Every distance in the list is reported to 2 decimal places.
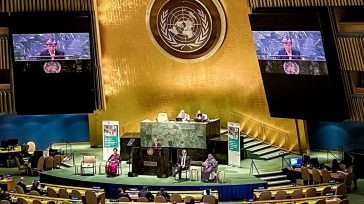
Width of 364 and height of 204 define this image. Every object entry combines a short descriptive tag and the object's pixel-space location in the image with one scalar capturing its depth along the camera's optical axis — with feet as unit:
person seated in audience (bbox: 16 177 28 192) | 79.46
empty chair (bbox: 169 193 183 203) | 73.77
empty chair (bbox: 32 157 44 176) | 97.50
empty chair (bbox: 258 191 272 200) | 74.43
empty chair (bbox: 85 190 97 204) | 76.02
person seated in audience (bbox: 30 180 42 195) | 79.87
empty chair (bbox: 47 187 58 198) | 78.12
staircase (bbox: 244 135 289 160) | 98.73
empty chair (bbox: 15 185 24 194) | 78.43
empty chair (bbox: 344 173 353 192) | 85.15
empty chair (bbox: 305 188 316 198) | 75.25
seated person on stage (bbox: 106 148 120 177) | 89.97
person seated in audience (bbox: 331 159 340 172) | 86.94
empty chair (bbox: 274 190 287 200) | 74.33
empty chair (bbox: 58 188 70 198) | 77.66
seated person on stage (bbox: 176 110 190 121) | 98.07
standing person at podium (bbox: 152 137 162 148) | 90.33
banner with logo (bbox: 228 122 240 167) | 91.86
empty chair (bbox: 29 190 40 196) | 77.46
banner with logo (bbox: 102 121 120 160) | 96.43
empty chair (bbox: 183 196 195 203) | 73.10
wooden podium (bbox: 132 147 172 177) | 89.81
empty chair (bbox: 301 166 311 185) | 86.94
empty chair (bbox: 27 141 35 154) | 107.24
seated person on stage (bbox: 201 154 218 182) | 86.43
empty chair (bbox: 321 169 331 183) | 85.10
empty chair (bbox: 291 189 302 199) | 74.78
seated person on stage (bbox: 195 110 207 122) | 96.99
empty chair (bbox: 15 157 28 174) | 100.01
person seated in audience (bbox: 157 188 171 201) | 74.51
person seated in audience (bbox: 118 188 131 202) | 74.64
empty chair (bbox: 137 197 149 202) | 73.56
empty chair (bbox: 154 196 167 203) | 73.15
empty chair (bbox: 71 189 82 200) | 76.18
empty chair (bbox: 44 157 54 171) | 98.12
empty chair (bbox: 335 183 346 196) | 76.28
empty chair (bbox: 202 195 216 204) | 73.15
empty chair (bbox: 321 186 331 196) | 75.46
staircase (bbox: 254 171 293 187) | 88.53
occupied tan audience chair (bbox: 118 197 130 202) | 73.15
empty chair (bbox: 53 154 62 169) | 98.73
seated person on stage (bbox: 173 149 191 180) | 88.04
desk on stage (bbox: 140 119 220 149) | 95.91
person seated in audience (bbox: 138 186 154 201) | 74.95
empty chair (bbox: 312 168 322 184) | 85.66
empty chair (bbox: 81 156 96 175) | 91.48
